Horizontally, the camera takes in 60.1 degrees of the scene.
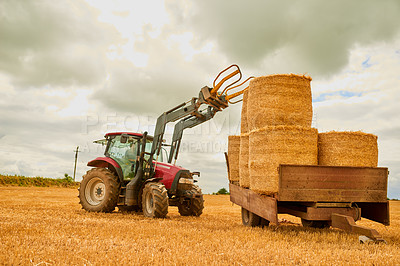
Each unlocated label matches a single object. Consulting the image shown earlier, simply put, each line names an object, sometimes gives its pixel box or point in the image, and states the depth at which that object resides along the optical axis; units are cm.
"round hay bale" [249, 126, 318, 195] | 601
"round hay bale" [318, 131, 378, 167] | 626
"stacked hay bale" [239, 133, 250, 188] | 719
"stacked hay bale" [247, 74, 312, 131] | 647
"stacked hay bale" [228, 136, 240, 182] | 827
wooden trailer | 582
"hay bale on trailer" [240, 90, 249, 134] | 783
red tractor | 910
